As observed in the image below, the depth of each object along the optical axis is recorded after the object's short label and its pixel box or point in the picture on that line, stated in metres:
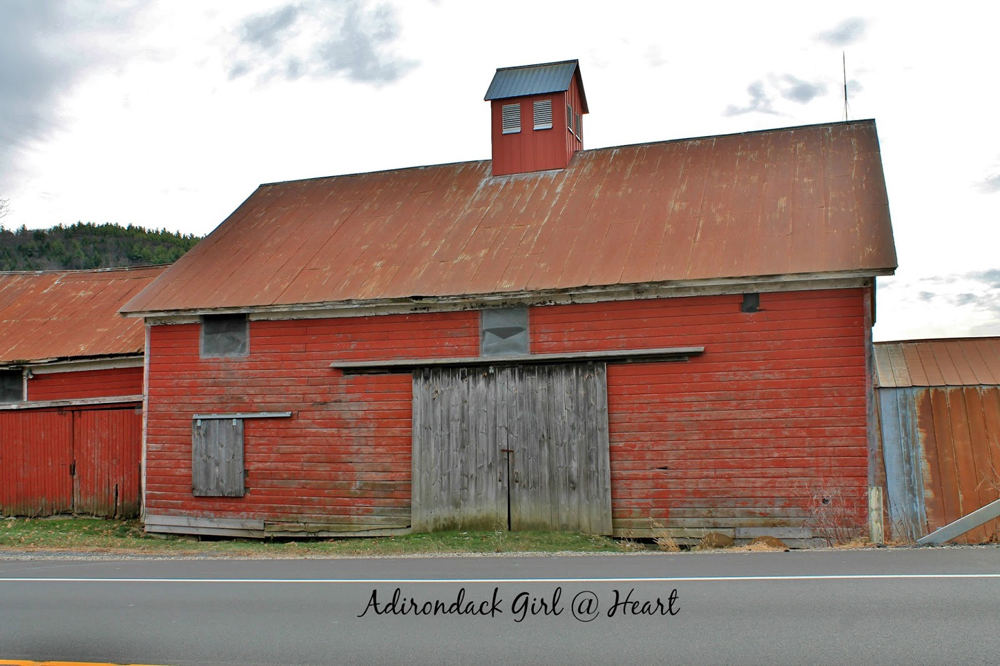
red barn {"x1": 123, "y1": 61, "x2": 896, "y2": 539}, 14.02
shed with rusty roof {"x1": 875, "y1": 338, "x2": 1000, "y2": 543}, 13.08
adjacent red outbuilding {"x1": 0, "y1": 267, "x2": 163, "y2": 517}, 19.12
